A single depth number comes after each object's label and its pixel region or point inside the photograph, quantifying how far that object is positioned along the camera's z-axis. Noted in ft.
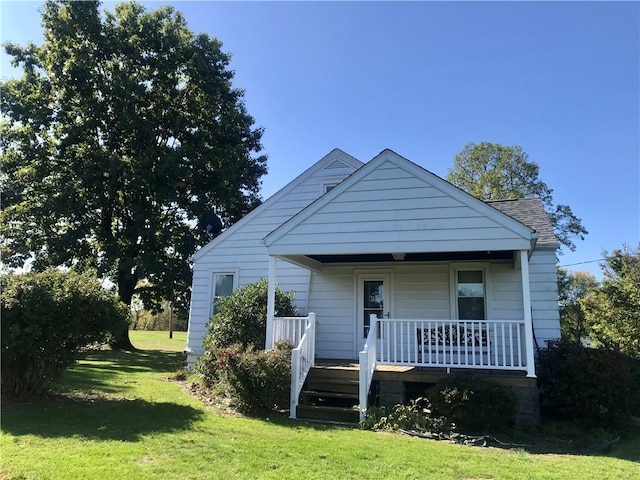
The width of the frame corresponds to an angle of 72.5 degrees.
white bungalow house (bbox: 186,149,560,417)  27.76
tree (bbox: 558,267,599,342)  107.04
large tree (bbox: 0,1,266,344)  69.05
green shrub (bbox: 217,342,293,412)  26.94
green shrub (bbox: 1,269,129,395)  24.52
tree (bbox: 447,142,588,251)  104.88
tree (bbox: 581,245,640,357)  58.23
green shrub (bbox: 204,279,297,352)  35.32
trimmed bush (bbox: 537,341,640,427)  25.21
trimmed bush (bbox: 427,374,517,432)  23.52
